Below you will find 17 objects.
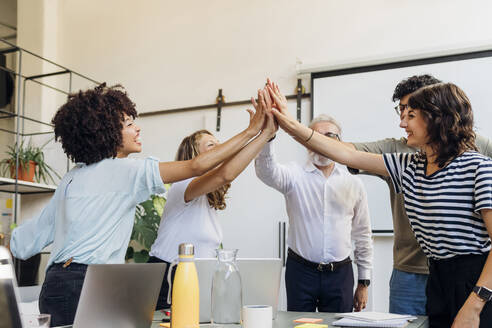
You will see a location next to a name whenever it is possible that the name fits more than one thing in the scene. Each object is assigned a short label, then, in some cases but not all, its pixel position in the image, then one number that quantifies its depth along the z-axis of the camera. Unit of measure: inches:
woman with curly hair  63.1
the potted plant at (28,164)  158.2
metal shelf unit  151.5
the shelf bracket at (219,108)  157.1
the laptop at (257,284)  61.0
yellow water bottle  50.0
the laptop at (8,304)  30.5
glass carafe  54.4
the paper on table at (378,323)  55.8
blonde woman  84.9
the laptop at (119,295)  44.0
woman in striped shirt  55.5
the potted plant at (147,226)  145.3
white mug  50.7
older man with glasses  91.0
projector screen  127.2
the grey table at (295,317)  57.9
